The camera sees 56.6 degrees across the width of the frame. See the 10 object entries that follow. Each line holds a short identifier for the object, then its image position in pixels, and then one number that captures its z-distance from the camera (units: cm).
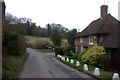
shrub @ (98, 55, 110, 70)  1192
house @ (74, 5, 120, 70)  1262
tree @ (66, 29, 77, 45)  4115
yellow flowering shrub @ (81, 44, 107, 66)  1349
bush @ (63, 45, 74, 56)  2588
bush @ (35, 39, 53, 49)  5256
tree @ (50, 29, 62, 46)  4558
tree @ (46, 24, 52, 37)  7504
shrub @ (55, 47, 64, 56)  2873
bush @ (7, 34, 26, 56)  1426
